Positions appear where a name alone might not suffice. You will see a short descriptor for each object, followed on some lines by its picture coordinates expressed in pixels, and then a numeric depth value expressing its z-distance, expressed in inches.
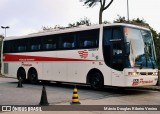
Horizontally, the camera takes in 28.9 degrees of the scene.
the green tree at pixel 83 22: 1888.3
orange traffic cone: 452.4
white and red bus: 595.2
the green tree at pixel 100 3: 1402.1
